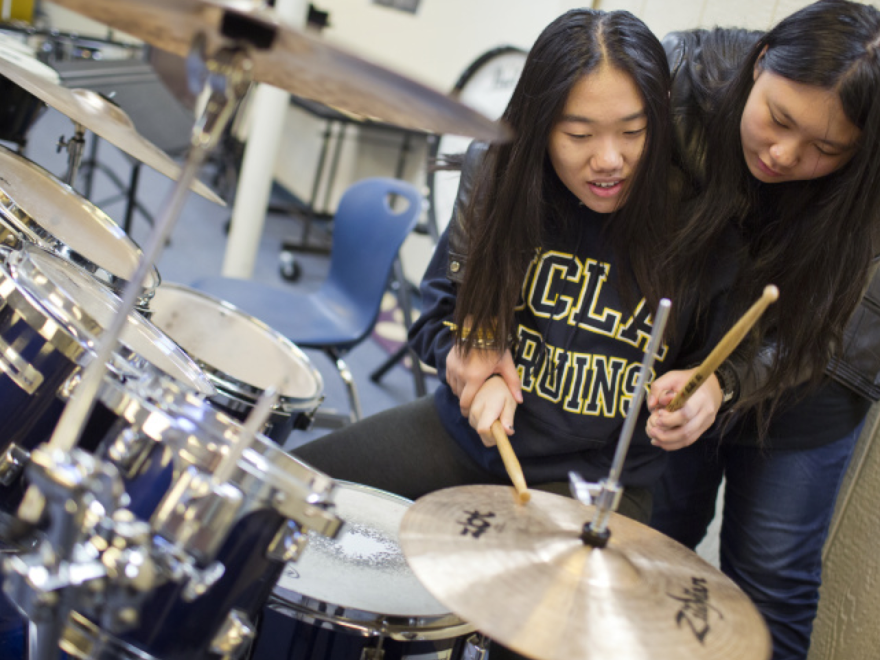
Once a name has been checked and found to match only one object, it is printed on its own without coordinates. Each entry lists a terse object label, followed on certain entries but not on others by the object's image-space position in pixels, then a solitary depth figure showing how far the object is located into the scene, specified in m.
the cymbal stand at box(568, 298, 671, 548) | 0.98
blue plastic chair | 2.46
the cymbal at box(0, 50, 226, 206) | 1.44
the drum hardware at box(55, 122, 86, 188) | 2.01
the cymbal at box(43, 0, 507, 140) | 0.80
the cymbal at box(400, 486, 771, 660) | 0.86
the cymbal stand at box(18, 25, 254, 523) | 0.84
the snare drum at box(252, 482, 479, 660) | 1.13
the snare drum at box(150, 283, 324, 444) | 1.94
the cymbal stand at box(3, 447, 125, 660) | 0.81
